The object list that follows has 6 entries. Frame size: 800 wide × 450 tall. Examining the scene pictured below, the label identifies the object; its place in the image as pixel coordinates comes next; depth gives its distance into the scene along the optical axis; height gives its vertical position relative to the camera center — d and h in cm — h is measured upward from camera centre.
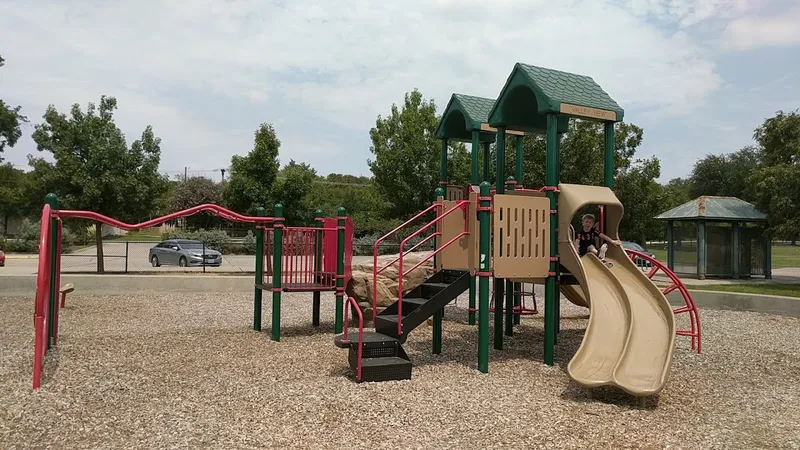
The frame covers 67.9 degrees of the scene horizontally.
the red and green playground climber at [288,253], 784 -38
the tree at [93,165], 1772 +188
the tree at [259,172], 3281 +324
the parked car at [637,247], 2292 -55
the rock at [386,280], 996 -84
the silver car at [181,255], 2348 -107
